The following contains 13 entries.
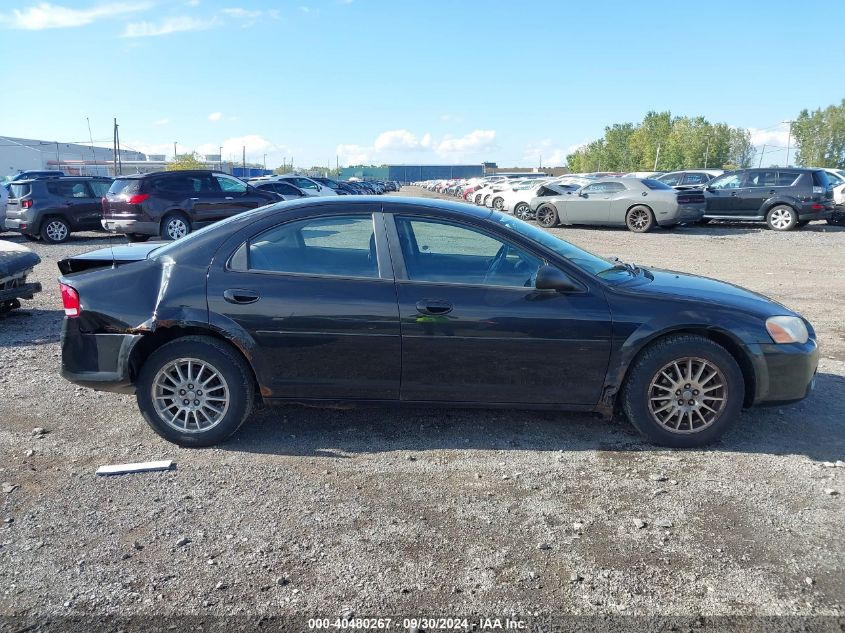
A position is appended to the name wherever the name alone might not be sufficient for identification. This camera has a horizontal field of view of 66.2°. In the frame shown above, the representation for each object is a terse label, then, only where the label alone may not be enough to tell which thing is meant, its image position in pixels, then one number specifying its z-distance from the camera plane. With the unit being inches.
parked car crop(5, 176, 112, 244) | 636.7
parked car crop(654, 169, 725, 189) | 936.9
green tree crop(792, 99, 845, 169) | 3351.4
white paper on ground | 158.1
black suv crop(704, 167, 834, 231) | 705.6
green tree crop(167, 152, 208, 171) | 3178.4
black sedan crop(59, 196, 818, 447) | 165.3
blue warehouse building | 5846.5
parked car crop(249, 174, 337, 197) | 931.3
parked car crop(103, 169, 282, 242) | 585.0
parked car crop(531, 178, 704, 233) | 727.7
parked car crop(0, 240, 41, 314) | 297.3
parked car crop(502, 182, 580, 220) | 830.5
